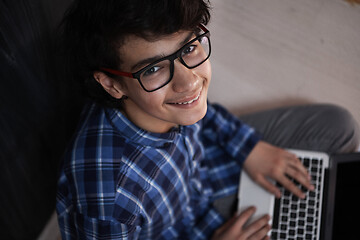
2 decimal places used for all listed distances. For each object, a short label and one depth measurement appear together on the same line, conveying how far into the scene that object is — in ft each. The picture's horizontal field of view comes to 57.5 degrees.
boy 2.17
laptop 3.20
